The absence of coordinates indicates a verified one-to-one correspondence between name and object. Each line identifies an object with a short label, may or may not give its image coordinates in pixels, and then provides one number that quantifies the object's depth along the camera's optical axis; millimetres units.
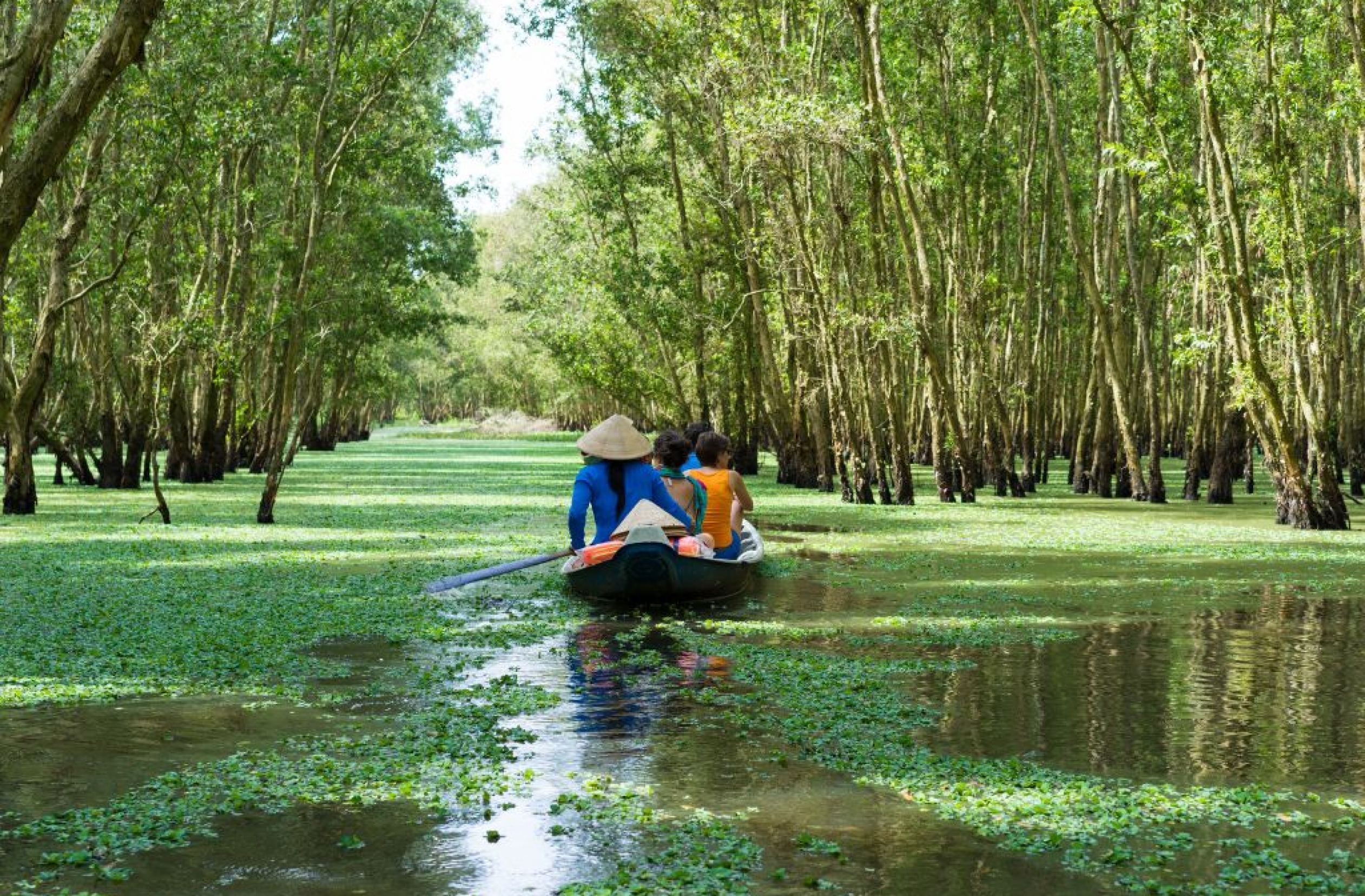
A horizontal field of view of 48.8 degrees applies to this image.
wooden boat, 12305
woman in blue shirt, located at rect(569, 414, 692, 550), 12672
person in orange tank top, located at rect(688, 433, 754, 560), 14430
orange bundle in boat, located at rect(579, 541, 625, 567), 12469
